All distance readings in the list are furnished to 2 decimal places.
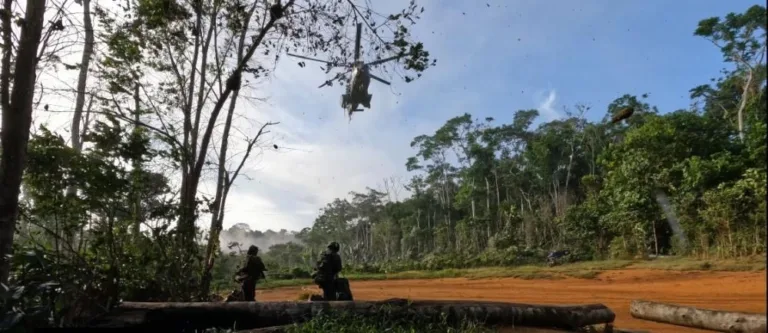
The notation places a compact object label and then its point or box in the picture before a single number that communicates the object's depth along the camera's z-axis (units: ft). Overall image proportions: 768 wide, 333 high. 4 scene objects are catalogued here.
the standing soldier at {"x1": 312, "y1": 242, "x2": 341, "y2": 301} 27.99
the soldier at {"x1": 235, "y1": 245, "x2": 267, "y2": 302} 30.91
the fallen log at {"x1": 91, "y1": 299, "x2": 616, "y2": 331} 19.60
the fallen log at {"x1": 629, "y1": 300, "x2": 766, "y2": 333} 20.79
